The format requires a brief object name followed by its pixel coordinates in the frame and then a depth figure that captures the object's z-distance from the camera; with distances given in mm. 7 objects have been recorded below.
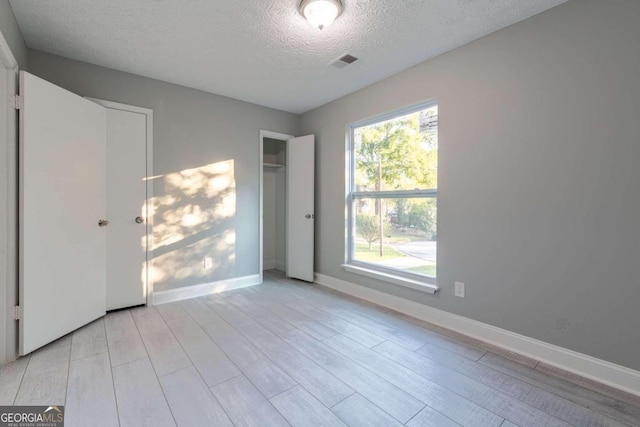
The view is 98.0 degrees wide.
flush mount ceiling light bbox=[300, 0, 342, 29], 1854
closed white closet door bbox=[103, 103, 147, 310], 2809
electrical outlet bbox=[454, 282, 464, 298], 2453
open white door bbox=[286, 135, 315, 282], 3973
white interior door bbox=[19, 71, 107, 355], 2012
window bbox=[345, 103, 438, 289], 2789
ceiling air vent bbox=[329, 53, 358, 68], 2602
